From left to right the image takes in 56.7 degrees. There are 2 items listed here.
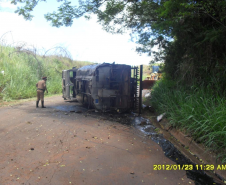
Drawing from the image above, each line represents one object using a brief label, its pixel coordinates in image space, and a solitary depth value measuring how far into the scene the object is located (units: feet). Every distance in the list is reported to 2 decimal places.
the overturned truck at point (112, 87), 28.71
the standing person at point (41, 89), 32.99
